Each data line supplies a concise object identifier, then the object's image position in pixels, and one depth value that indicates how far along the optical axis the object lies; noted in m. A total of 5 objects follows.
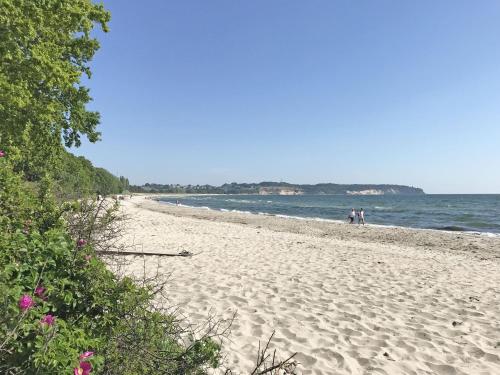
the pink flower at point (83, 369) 1.98
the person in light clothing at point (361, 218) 31.99
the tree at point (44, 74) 8.03
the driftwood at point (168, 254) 10.80
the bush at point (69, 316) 1.98
